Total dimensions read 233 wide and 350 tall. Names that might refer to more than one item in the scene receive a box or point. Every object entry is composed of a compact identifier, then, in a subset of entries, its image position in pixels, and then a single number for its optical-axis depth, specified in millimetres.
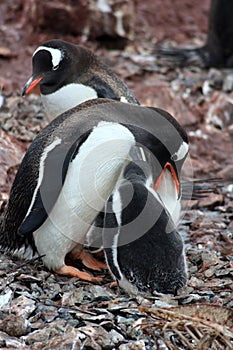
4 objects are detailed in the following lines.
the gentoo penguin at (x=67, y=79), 10055
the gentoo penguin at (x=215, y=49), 15875
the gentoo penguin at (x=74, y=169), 7176
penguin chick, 6801
